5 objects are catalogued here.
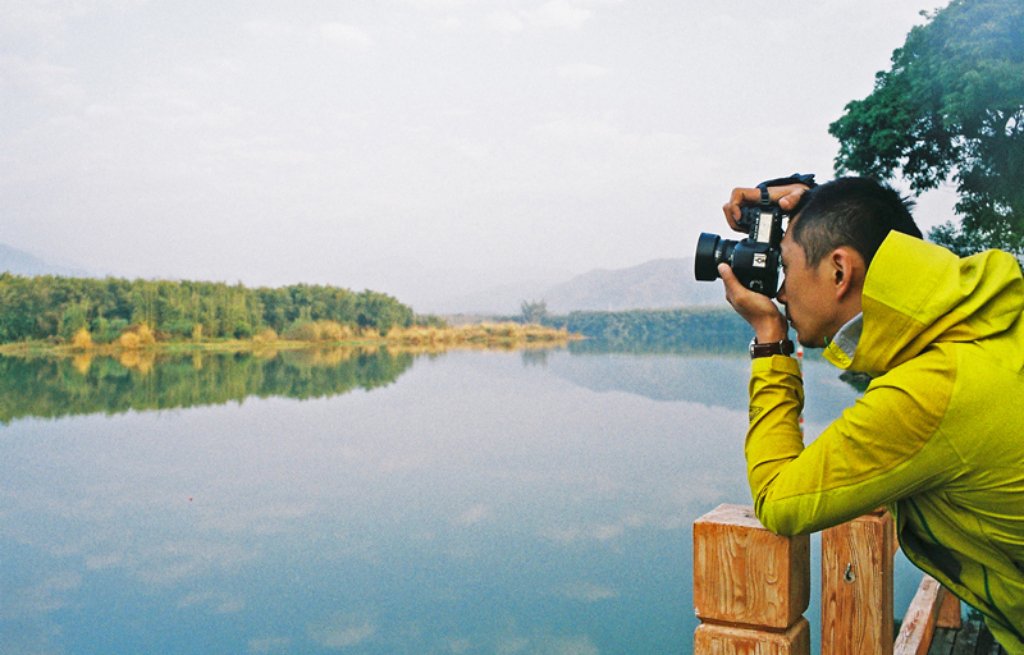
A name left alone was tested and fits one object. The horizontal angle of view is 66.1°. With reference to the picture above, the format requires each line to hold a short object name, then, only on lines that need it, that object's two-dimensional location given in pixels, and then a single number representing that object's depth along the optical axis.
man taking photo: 0.79
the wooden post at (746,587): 0.88
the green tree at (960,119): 8.34
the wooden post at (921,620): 2.04
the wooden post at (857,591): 1.27
